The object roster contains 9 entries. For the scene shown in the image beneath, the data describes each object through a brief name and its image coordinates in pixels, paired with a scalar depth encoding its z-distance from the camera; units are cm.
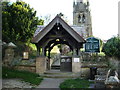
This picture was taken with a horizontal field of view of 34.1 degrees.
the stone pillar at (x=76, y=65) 1409
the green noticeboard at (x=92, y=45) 1673
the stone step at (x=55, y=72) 1423
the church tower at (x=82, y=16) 5862
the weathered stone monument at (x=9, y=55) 1488
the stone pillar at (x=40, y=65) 1428
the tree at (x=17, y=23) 2214
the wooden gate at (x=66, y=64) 1539
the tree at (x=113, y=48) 1501
